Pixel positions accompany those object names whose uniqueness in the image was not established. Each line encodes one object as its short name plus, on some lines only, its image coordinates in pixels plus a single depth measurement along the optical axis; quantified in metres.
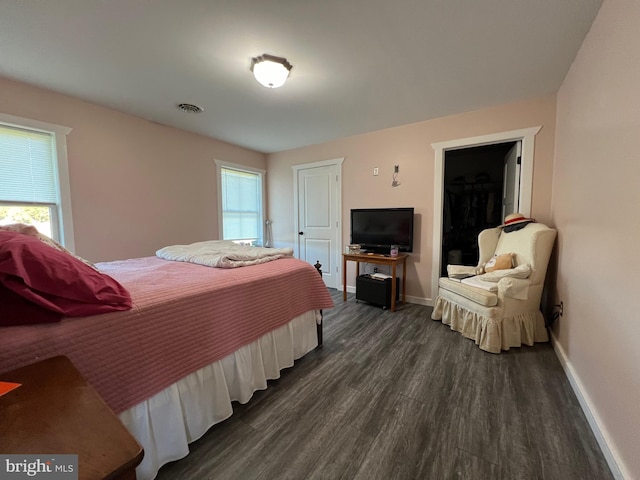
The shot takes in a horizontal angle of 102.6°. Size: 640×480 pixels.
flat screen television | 3.39
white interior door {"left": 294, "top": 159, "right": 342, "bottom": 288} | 4.13
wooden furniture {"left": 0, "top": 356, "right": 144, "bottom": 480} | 0.49
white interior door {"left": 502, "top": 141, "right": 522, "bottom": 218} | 2.90
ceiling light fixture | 1.97
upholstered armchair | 2.25
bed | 0.99
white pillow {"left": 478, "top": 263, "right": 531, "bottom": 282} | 2.28
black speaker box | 3.29
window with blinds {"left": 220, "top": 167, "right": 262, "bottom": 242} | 4.27
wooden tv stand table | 3.22
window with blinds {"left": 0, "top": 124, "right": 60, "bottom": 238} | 2.27
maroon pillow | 0.92
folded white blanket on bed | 1.95
